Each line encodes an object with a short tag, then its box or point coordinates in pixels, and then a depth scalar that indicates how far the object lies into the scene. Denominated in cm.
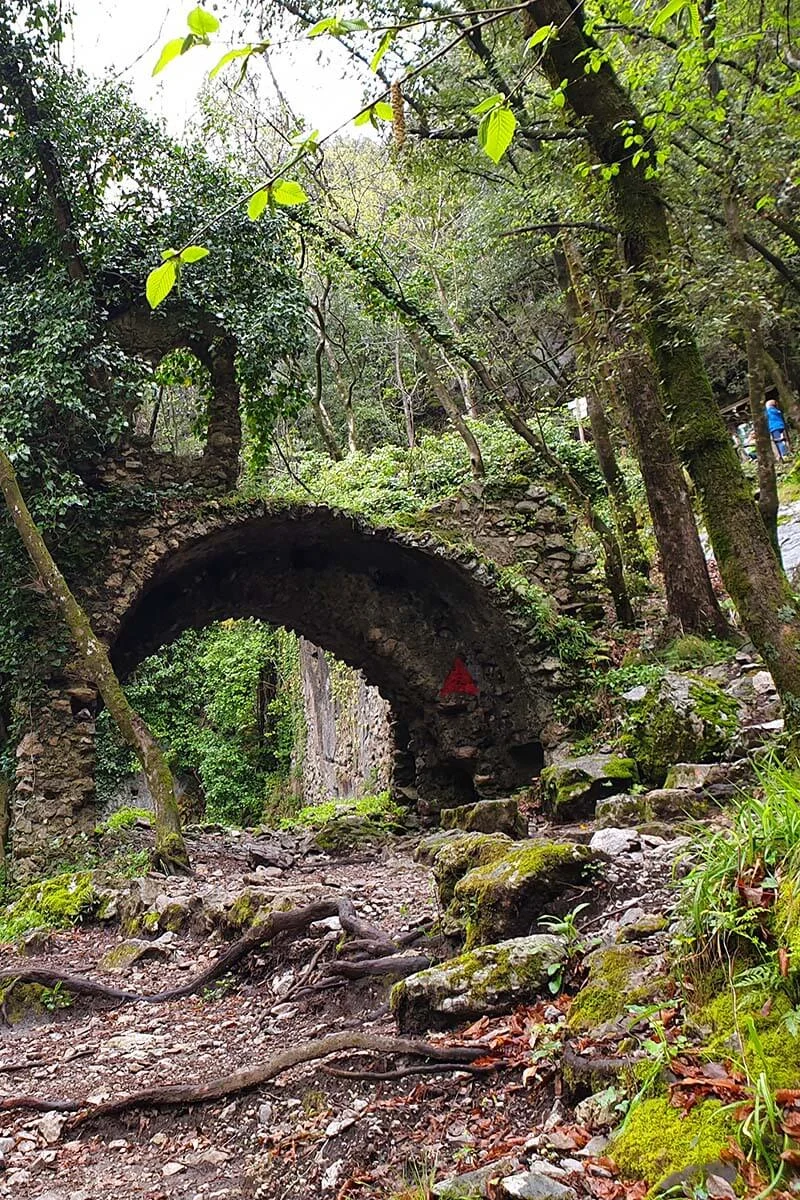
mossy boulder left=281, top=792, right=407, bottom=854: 1002
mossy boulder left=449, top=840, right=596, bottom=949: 324
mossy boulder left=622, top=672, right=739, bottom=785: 611
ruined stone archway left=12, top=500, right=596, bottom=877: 848
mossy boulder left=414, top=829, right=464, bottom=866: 685
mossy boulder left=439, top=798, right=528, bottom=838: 594
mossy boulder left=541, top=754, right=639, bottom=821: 632
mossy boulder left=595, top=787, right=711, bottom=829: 464
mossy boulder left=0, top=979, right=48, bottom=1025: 471
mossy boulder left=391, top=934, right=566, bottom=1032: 281
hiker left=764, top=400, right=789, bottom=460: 1422
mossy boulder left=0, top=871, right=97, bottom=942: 640
